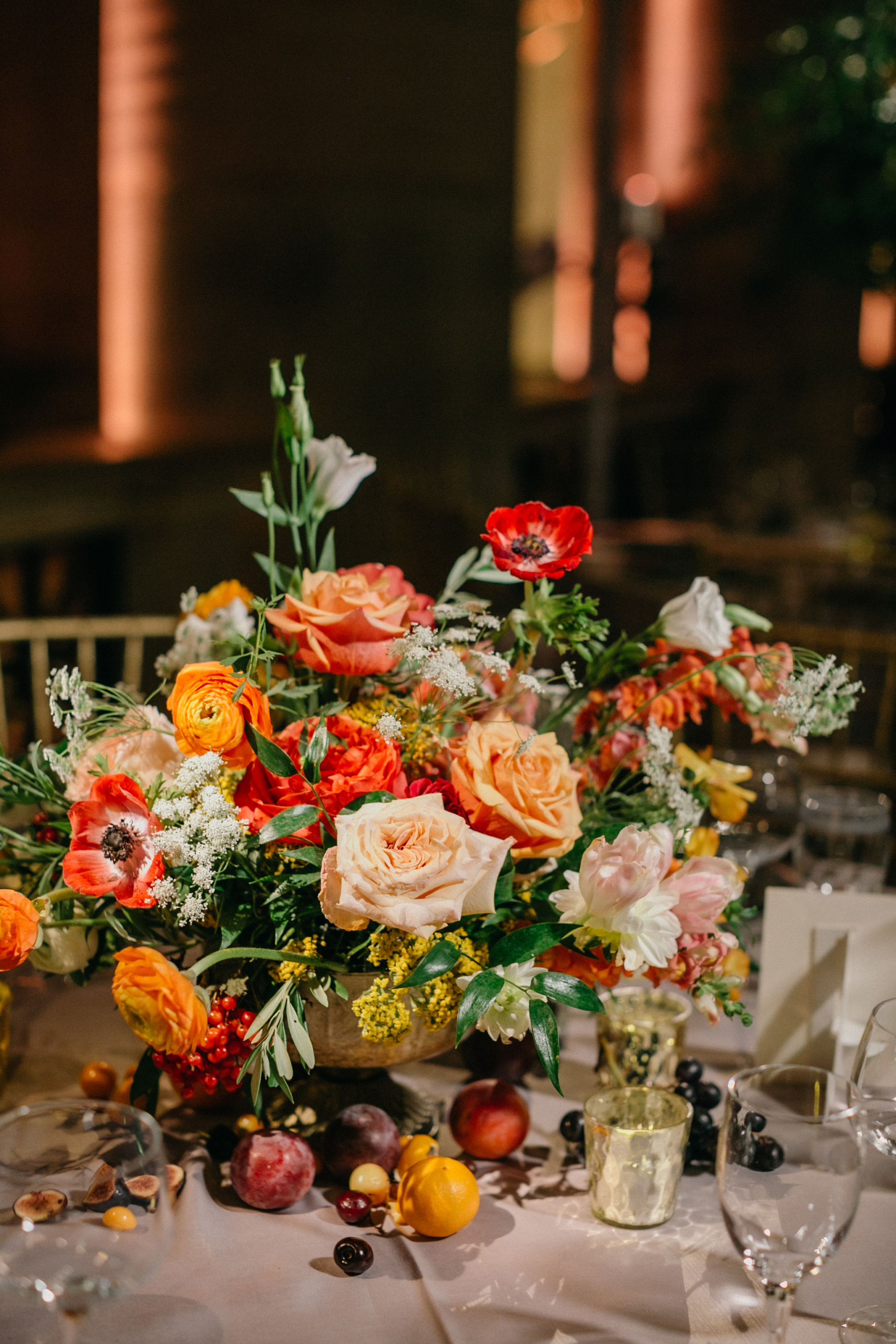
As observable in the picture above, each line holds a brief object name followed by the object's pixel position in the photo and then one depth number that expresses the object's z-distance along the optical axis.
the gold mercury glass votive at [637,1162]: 0.85
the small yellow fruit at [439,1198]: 0.82
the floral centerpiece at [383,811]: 0.76
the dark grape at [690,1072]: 1.02
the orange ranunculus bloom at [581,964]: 0.84
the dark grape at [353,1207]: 0.85
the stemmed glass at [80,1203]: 0.62
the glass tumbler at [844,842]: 1.27
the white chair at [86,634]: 1.95
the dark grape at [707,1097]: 1.00
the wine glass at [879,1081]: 0.79
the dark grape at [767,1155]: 0.70
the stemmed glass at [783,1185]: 0.67
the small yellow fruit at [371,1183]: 0.87
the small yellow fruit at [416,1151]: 0.87
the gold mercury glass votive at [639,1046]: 1.01
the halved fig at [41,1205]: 0.64
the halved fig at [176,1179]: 0.87
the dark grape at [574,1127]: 0.96
